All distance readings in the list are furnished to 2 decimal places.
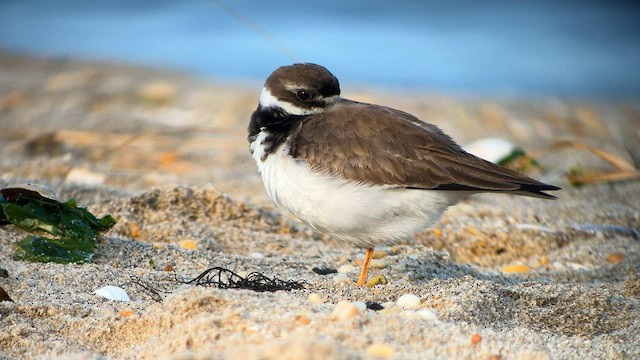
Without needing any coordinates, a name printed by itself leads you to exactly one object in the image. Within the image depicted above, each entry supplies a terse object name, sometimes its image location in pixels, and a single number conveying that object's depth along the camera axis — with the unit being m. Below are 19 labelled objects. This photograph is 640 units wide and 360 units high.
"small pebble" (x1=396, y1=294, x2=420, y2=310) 6.67
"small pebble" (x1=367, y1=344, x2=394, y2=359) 4.93
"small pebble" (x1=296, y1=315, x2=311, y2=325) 5.49
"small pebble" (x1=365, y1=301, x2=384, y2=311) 6.61
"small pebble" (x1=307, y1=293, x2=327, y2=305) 6.44
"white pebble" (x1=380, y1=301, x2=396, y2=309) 6.72
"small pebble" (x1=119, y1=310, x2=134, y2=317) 6.29
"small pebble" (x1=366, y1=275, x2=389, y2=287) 7.64
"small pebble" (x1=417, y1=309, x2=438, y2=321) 6.05
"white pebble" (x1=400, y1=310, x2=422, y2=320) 5.86
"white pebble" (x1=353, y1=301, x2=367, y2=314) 6.03
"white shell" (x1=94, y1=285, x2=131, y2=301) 6.71
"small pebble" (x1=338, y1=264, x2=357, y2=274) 8.44
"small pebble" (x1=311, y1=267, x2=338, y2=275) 8.19
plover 7.43
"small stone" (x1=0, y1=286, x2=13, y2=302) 6.38
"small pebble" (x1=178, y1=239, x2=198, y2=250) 8.68
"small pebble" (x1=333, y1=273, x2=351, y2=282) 7.86
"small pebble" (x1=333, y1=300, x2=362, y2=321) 5.56
